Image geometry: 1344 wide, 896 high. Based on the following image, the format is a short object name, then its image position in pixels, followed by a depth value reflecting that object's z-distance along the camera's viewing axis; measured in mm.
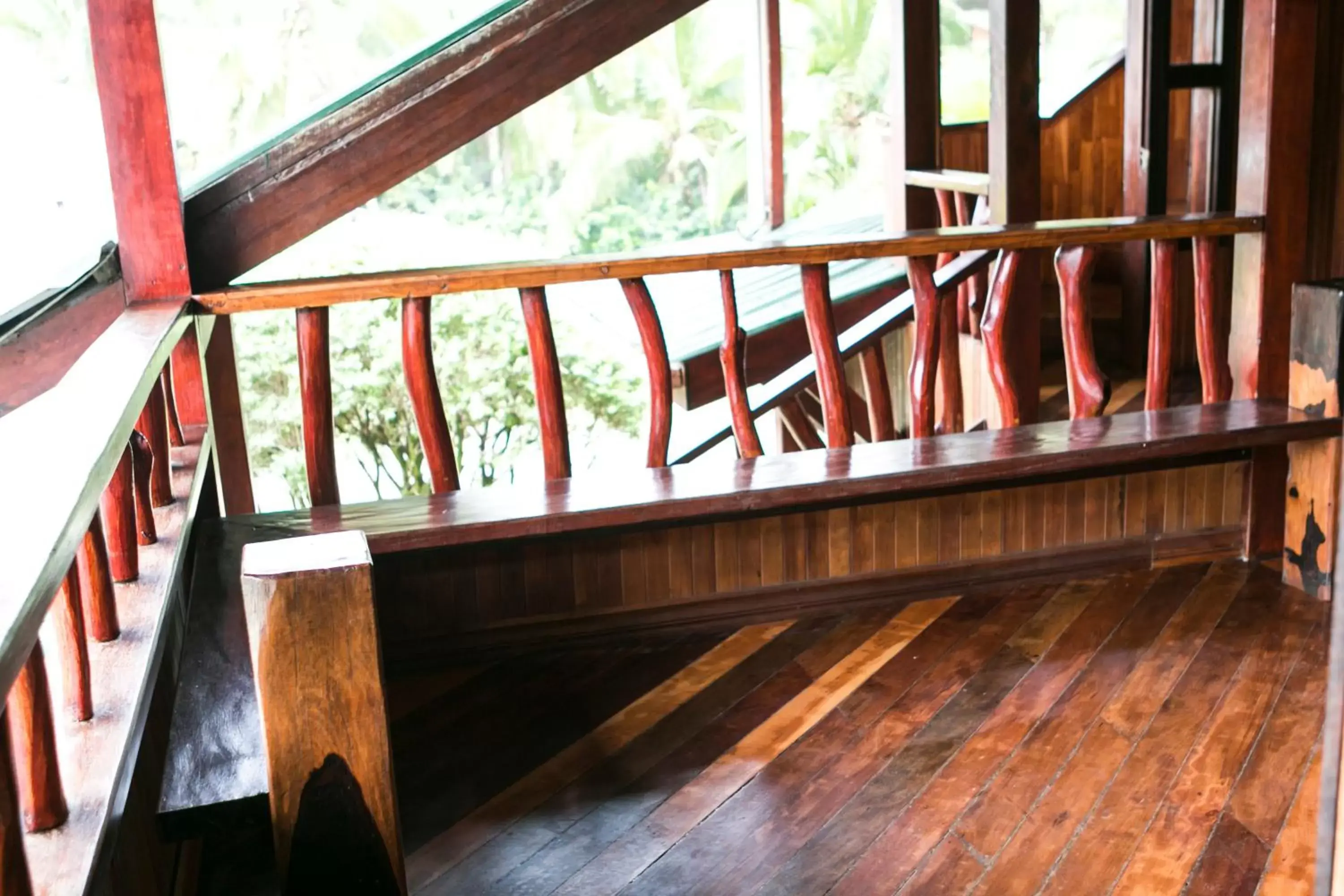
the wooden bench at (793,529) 2604
